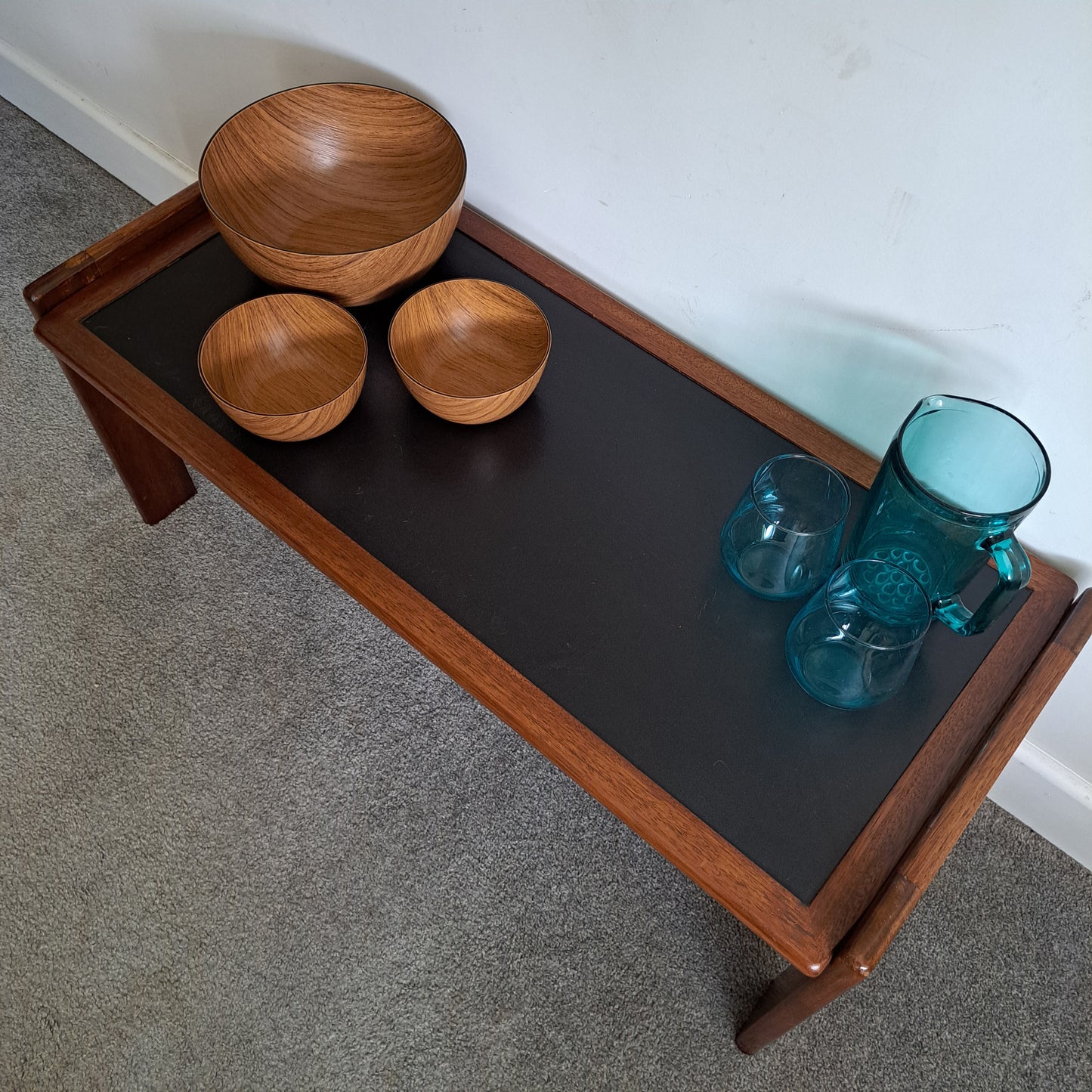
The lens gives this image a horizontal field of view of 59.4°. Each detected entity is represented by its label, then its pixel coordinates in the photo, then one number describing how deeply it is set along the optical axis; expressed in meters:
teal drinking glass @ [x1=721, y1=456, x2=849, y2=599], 0.84
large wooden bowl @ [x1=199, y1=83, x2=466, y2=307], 1.02
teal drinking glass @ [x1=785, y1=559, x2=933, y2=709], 0.79
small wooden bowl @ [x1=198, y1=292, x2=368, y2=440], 0.97
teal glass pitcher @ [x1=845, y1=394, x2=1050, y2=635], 0.74
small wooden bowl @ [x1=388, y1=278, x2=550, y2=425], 0.97
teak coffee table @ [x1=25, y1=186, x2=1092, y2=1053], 0.74
